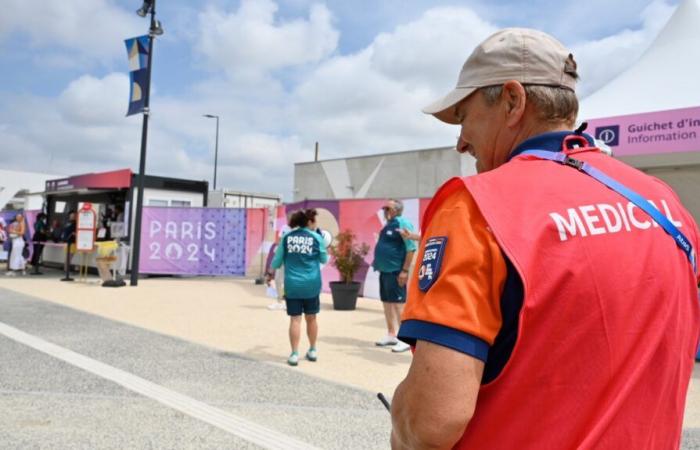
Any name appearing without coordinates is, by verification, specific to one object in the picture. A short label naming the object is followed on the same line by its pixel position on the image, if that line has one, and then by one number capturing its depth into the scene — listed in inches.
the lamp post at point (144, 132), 553.3
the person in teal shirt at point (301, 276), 239.0
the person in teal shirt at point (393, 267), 286.2
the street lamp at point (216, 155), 1353.3
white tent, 310.0
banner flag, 557.6
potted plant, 417.1
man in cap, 35.8
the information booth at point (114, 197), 637.3
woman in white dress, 650.2
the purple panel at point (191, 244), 641.6
